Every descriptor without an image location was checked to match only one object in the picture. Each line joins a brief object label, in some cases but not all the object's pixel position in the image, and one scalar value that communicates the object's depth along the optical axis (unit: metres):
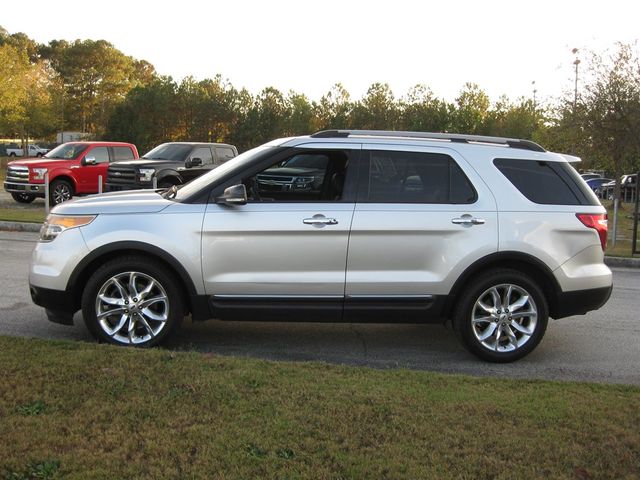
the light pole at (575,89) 25.97
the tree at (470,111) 36.34
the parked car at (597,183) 38.73
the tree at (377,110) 36.19
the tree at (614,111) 24.77
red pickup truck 19.09
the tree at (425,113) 35.94
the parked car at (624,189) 32.94
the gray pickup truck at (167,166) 17.83
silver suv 5.72
